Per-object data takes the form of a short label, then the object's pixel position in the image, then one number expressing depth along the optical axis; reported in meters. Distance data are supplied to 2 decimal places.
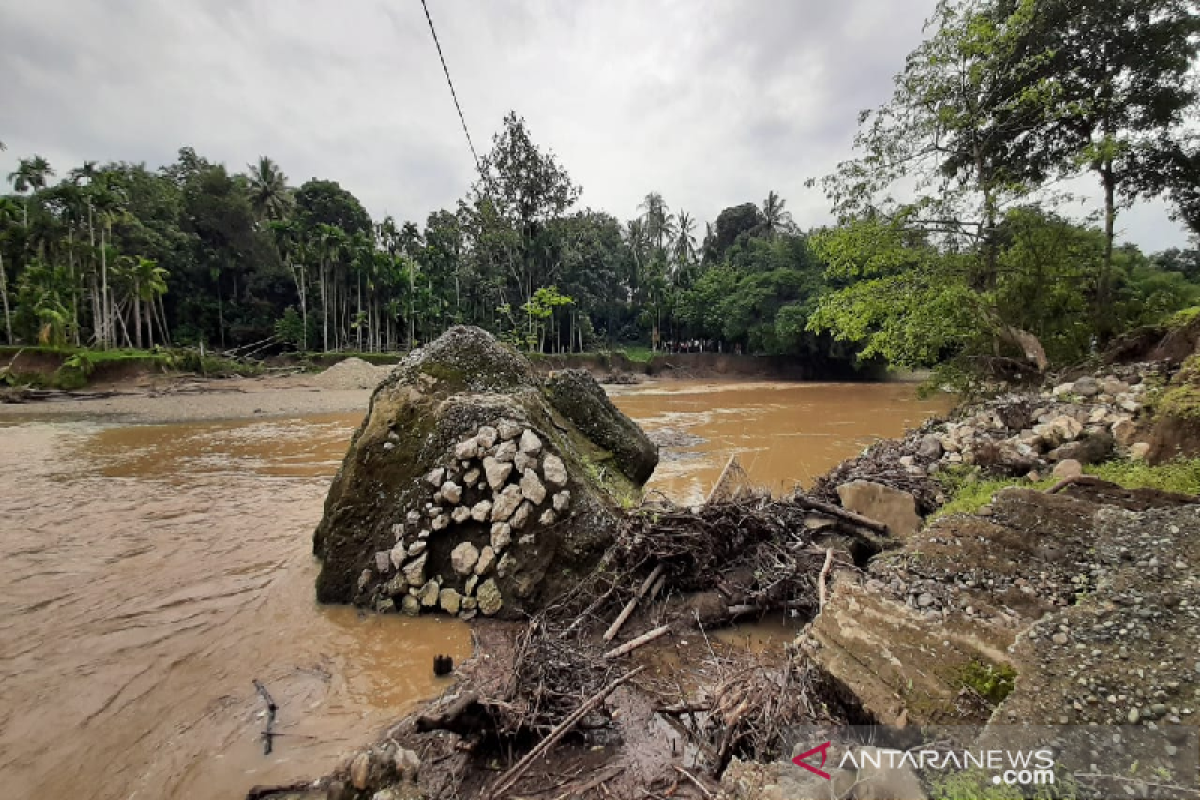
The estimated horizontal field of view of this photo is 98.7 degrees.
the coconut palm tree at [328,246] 39.25
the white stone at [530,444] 5.08
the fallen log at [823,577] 3.77
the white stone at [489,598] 4.70
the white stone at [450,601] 4.73
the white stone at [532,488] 4.90
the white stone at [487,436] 5.10
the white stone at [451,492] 4.91
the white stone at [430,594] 4.77
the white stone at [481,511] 4.88
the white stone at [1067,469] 4.82
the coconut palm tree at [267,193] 48.66
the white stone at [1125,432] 5.34
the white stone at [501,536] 4.79
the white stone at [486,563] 4.79
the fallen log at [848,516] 5.25
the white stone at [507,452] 5.04
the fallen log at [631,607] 4.02
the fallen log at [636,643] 3.55
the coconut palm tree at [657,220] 63.91
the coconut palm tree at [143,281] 32.15
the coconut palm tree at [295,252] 39.88
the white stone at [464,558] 4.81
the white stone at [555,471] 5.02
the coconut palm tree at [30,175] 37.78
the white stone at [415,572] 4.82
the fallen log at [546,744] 2.45
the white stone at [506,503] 4.86
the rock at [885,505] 5.31
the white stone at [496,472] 4.95
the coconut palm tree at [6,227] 29.05
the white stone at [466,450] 5.05
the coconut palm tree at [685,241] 63.23
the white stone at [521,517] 4.84
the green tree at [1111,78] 9.95
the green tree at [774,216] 58.19
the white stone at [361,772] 2.38
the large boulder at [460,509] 4.80
